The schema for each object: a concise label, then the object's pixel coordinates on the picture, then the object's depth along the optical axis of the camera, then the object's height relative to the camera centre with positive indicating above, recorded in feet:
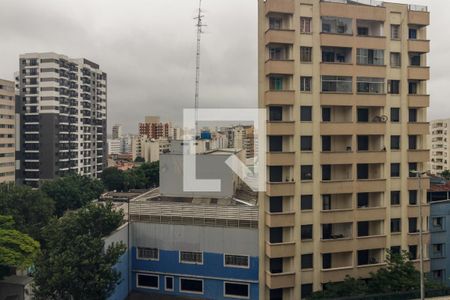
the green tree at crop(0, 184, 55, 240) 90.63 -15.72
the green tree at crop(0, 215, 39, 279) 64.06 -18.59
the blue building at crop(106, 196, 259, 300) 70.74 -20.44
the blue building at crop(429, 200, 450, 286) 77.20 -18.91
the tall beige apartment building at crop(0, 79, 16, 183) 175.52 +8.78
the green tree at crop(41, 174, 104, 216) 137.80 -17.10
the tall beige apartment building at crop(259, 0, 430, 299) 67.26 +2.39
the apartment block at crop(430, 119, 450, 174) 256.32 +3.74
